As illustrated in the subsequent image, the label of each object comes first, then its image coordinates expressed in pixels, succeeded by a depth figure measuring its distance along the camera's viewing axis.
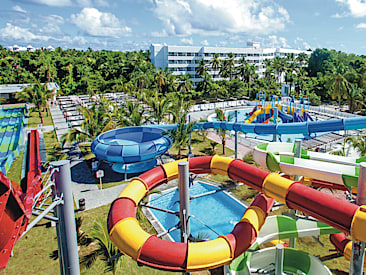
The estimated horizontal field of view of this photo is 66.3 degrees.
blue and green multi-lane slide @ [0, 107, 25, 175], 22.40
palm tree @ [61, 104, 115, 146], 23.41
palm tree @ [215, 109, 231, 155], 24.63
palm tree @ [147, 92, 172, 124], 27.66
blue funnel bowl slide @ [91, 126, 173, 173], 20.22
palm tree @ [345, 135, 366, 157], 18.66
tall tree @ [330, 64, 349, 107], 44.75
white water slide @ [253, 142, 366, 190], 9.38
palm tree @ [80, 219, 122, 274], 9.56
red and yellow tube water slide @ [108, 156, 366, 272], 6.67
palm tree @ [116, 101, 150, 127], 25.95
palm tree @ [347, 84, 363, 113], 43.41
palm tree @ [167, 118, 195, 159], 22.33
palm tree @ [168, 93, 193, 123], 27.37
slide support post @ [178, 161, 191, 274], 7.89
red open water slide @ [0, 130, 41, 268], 4.47
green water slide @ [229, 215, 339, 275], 10.36
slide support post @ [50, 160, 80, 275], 6.29
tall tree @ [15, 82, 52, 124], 35.69
